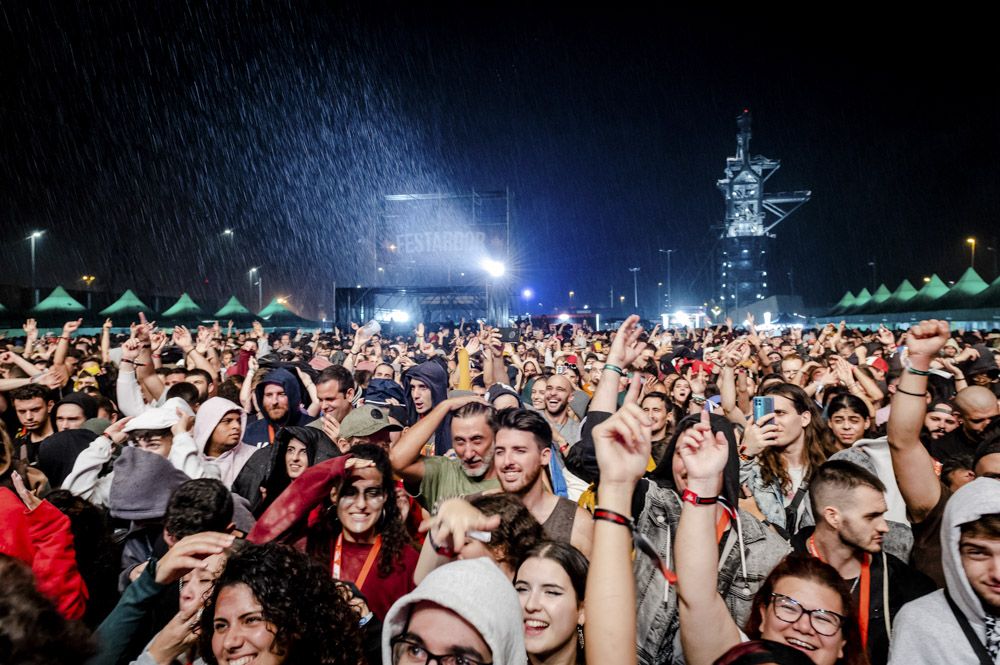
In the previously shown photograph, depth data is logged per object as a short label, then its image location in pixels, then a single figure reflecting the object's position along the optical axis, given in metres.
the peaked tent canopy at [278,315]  30.33
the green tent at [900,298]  32.00
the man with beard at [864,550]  2.84
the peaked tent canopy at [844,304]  40.74
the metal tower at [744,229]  74.19
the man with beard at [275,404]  5.69
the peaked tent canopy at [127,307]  23.70
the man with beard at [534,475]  3.34
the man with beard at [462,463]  4.04
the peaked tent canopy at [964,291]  24.73
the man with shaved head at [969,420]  5.18
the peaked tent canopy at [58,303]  21.55
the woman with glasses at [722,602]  2.18
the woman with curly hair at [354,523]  3.00
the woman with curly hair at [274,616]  2.15
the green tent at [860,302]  37.35
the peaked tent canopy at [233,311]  29.17
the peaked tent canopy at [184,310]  26.58
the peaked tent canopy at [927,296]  29.09
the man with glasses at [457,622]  1.74
